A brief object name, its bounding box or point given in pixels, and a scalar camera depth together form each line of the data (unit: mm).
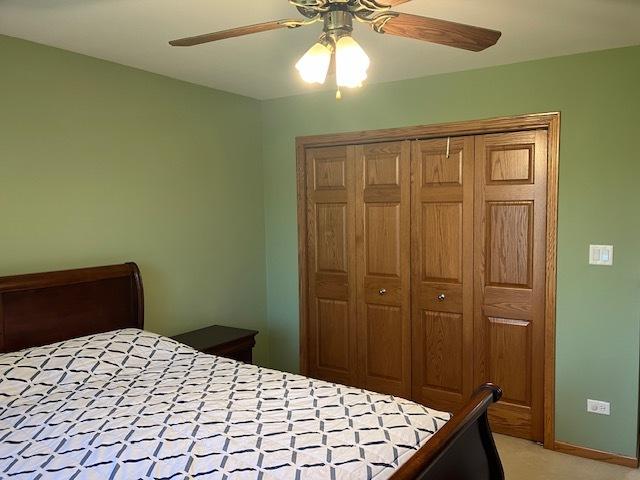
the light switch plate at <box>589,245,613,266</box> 2896
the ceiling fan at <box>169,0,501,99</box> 1632
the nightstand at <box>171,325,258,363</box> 3199
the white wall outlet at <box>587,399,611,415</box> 2969
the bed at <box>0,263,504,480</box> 1620
